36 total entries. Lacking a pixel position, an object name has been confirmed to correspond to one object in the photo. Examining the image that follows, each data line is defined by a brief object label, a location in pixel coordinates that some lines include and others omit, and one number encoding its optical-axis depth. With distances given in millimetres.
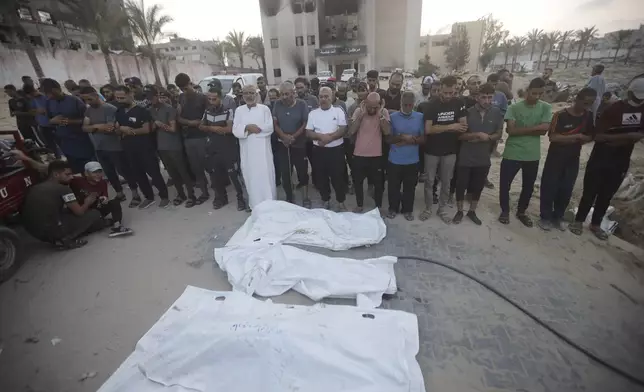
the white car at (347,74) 27338
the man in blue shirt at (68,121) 5086
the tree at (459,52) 40406
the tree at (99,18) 16094
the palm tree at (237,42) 38656
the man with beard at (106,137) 4828
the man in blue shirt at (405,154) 4051
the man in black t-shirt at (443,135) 3869
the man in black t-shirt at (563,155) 3674
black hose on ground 2194
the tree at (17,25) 12891
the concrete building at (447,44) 49219
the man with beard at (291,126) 4527
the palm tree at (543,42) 40500
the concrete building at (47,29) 23722
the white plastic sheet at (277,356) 2006
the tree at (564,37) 37812
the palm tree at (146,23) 20375
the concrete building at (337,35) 33562
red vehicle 3678
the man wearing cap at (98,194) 4301
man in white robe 4473
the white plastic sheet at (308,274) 2938
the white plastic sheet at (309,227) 3914
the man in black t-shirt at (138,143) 4730
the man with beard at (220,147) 4621
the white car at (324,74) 28156
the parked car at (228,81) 14305
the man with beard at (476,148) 3877
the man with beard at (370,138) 4066
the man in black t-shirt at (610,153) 3463
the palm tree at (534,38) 42547
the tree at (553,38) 38844
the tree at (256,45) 40000
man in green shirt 3758
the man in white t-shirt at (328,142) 4309
